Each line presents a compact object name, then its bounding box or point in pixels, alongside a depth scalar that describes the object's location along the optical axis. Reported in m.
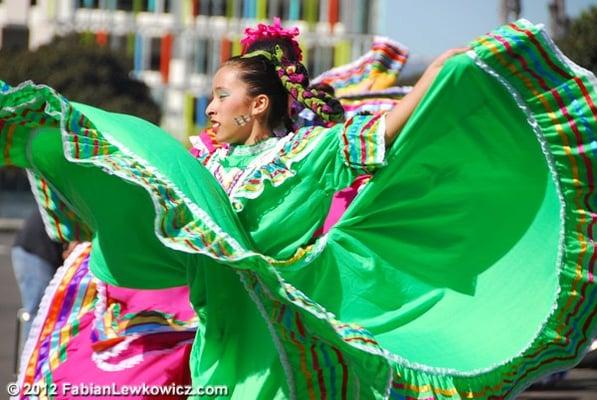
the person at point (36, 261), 11.84
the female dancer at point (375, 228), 6.91
